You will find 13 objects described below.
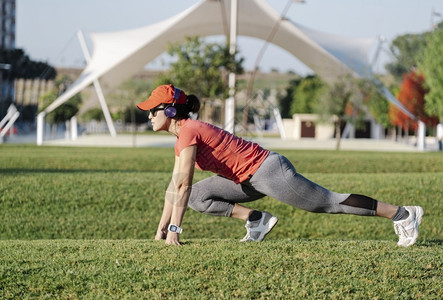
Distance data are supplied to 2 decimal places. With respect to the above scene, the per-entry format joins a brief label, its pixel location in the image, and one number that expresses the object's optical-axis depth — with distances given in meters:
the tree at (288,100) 79.19
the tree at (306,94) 70.44
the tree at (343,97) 38.78
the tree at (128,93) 42.56
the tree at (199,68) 31.48
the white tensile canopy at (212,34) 37.94
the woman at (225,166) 5.23
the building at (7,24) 100.69
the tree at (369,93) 38.25
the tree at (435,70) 38.04
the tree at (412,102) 55.34
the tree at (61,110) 43.97
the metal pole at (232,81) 33.73
